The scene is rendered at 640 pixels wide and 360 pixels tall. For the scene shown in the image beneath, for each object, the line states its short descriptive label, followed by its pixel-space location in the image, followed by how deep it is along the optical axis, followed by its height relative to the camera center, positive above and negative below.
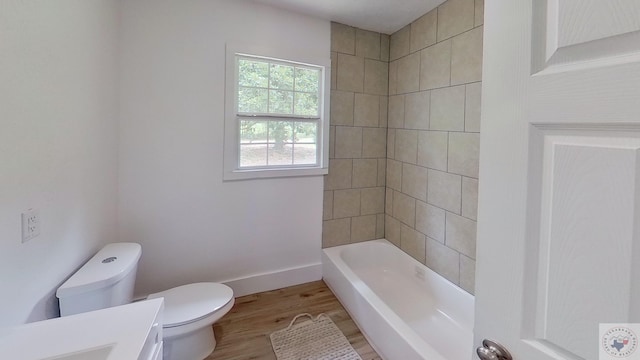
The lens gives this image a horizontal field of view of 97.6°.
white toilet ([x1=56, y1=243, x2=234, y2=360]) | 1.37 -0.89
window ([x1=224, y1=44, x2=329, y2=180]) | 2.37 +0.38
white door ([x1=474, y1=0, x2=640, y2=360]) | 0.49 -0.02
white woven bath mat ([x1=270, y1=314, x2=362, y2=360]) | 1.82 -1.25
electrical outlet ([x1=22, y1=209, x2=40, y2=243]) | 1.12 -0.28
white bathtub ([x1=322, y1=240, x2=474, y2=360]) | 1.74 -1.10
